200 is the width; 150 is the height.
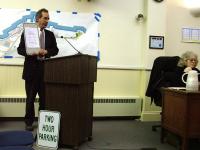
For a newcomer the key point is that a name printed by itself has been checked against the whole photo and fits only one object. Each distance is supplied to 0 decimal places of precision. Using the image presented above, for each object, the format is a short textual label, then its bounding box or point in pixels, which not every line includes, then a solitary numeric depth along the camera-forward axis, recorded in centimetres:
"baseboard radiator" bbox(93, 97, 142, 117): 516
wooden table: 334
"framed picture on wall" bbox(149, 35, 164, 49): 522
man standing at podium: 406
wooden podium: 329
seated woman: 413
